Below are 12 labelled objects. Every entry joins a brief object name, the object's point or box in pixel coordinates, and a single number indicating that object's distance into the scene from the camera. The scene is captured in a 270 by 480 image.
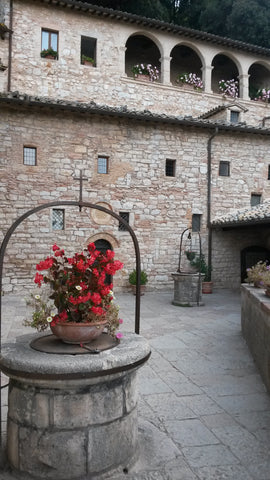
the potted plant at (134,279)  12.11
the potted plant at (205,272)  12.71
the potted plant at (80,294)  2.61
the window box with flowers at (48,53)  14.34
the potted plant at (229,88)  17.81
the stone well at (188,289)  10.20
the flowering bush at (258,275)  6.01
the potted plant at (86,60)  15.05
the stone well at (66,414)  2.33
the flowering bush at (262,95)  18.51
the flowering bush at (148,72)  16.17
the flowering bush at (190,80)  17.07
